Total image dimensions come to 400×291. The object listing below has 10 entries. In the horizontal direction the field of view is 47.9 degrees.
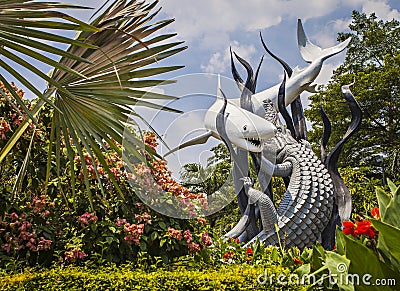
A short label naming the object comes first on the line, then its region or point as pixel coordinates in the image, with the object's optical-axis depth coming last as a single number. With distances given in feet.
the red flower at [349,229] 8.48
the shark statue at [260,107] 15.17
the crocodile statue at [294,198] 23.59
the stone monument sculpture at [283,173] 23.36
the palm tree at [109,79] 10.09
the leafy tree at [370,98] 52.39
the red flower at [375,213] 9.17
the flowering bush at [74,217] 13.43
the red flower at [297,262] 10.08
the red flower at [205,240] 14.14
